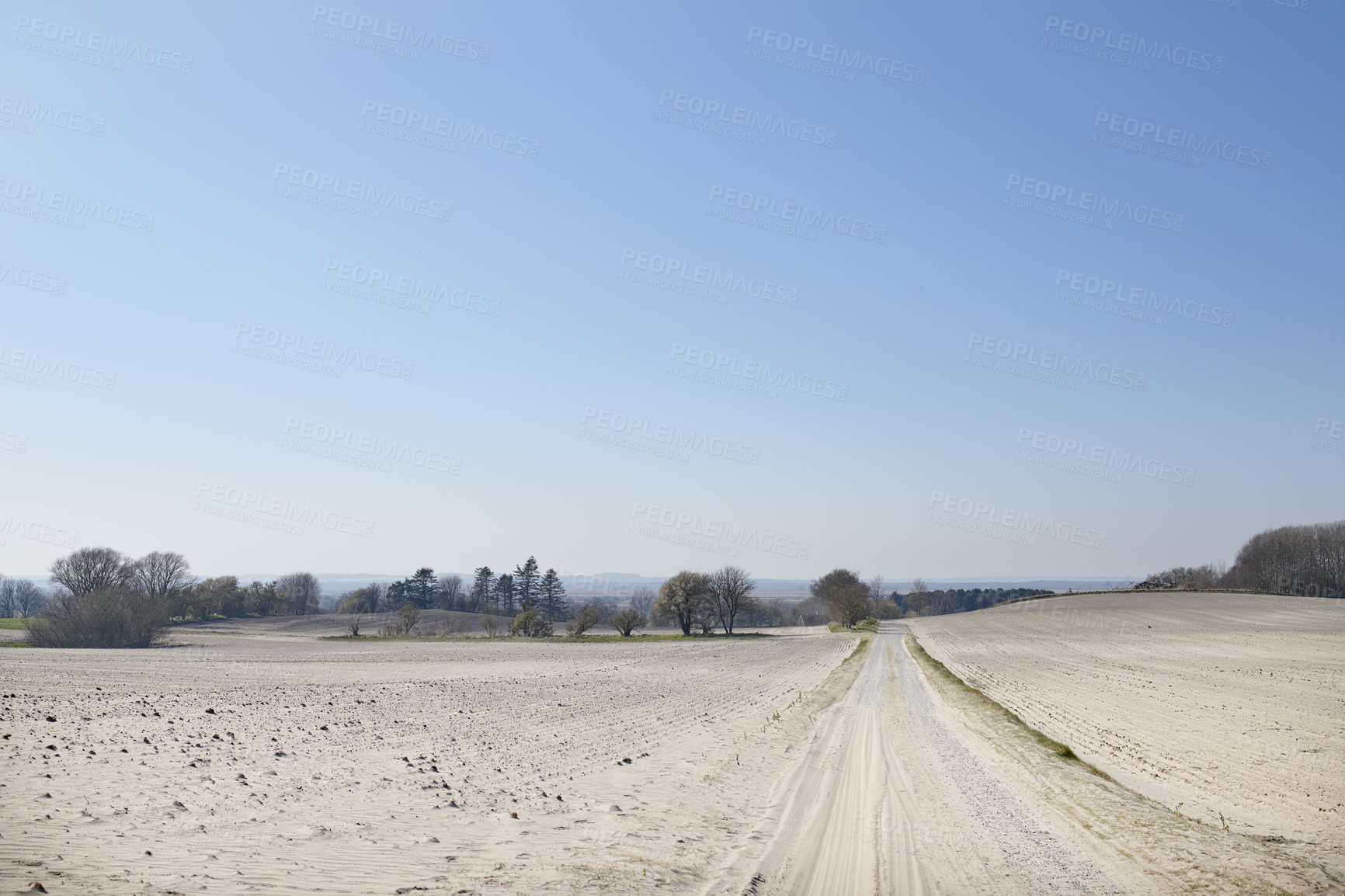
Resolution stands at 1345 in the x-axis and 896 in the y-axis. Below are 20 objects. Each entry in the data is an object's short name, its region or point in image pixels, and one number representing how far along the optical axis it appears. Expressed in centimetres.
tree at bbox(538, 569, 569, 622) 13412
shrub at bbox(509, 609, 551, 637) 8256
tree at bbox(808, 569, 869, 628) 10275
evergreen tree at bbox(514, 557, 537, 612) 13288
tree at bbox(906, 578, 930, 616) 19075
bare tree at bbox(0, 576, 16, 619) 15038
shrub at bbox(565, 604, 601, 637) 8062
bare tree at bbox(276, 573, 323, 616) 14425
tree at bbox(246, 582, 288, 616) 12312
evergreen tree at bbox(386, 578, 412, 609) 14188
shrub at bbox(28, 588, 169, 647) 5378
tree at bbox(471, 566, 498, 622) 14512
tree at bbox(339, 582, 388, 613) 13675
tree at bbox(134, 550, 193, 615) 9425
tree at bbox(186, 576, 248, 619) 10712
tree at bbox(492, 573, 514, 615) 14362
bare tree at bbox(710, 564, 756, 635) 8931
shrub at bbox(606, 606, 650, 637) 8050
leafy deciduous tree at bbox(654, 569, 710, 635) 8506
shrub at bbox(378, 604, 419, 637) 8325
